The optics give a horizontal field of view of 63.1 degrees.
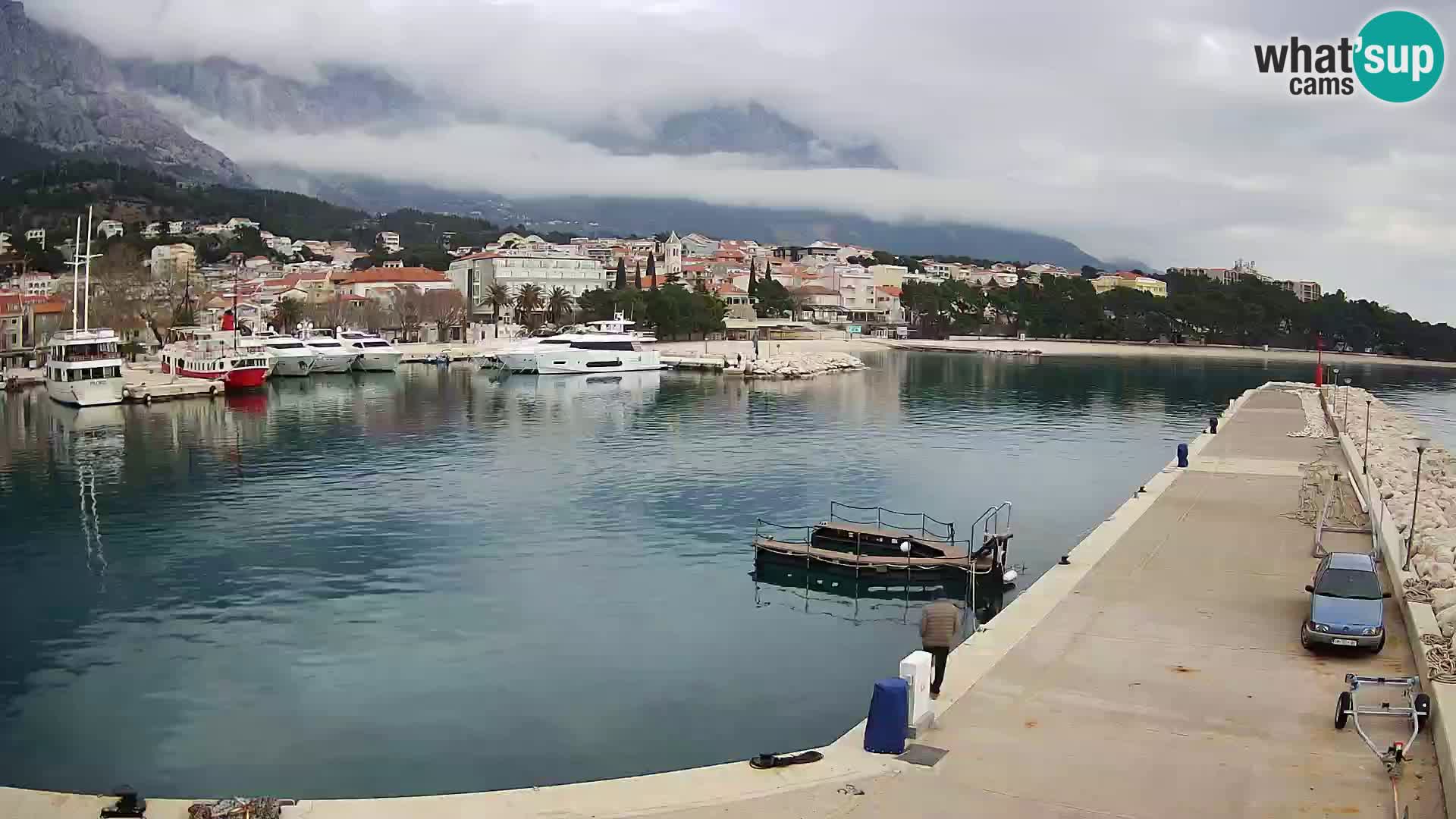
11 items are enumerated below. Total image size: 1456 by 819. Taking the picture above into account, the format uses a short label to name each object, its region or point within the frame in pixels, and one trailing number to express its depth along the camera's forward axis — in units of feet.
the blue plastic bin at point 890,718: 34.73
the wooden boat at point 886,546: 69.36
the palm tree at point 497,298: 385.29
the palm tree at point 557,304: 395.34
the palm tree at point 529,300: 395.75
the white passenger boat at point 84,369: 178.40
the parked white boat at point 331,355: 257.96
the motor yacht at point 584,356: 261.03
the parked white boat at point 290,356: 246.68
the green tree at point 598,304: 389.60
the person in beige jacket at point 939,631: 38.81
